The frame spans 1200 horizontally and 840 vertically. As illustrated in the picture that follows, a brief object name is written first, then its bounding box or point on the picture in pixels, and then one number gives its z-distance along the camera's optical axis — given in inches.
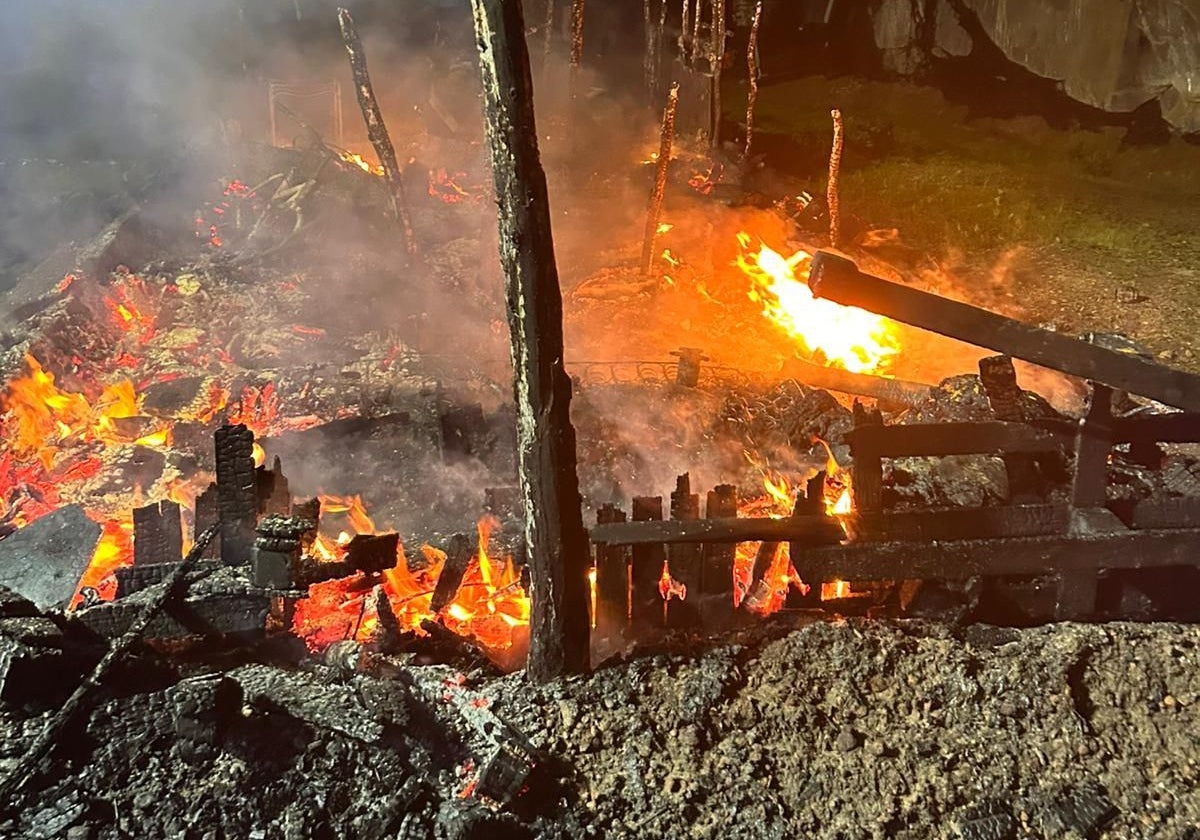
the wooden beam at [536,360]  130.0
